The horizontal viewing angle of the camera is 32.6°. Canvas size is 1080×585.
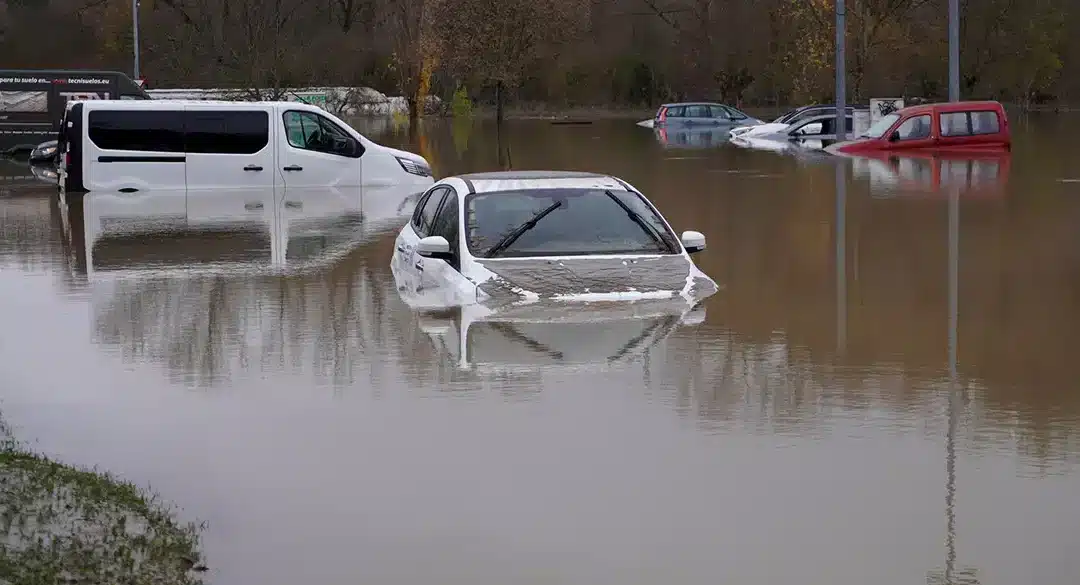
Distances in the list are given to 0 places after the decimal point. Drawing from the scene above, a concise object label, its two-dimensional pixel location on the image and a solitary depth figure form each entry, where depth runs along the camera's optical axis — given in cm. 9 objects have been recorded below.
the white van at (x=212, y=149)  3017
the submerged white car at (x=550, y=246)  1433
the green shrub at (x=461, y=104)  9506
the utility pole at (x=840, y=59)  4862
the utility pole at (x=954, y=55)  4556
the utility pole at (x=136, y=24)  7231
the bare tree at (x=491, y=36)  8744
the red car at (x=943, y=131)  4366
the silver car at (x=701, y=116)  6806
